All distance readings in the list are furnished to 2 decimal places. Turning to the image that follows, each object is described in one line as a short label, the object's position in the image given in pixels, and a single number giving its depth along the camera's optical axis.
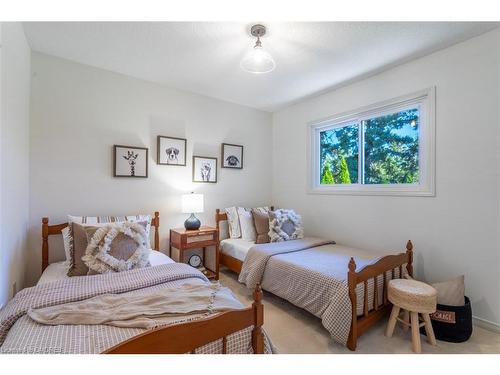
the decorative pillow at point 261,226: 3.01
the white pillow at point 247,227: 3.23
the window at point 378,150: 2.40
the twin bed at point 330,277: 1.75
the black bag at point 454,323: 1.81
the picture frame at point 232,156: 3.52
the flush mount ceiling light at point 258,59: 1.95
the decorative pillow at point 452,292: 1.90
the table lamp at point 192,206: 2.97
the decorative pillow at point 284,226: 2.95
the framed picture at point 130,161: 2.68
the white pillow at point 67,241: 1.95
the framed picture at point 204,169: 3.26
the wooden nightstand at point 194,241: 2.79
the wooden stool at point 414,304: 1.72
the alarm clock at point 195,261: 3.20
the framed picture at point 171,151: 2.97
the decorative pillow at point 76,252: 1.82
